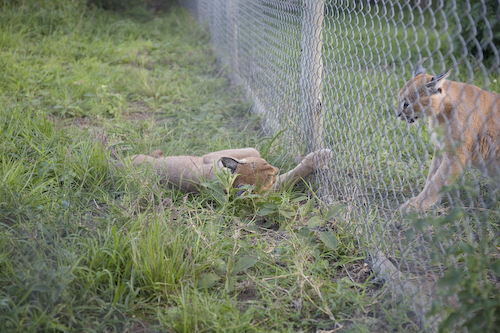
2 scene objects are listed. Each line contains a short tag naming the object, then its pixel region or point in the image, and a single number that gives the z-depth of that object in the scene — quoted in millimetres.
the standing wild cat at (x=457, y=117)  2285
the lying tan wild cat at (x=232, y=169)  2641
